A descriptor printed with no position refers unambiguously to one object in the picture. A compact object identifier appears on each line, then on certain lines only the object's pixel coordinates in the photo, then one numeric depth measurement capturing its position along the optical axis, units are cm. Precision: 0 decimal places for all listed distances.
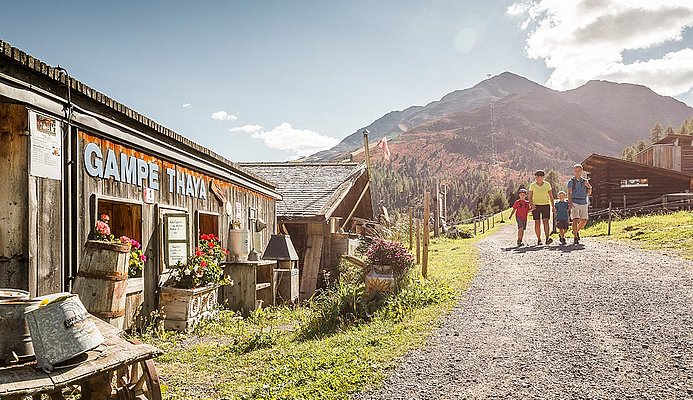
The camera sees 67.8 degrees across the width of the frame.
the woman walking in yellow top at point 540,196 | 1298
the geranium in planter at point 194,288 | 766
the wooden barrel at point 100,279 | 539
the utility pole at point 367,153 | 1936
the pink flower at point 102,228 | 575
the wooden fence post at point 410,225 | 1527
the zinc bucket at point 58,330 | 314
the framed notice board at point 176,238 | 794
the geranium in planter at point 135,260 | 646
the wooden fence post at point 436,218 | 2719
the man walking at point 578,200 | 1318
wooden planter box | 762
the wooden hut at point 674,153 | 3675
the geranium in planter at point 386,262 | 894
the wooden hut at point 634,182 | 2859
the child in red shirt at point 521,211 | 1381
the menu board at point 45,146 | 495
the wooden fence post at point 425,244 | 998
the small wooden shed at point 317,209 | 1463
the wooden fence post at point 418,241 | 1156
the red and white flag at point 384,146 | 2131
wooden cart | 294
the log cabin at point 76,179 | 477
